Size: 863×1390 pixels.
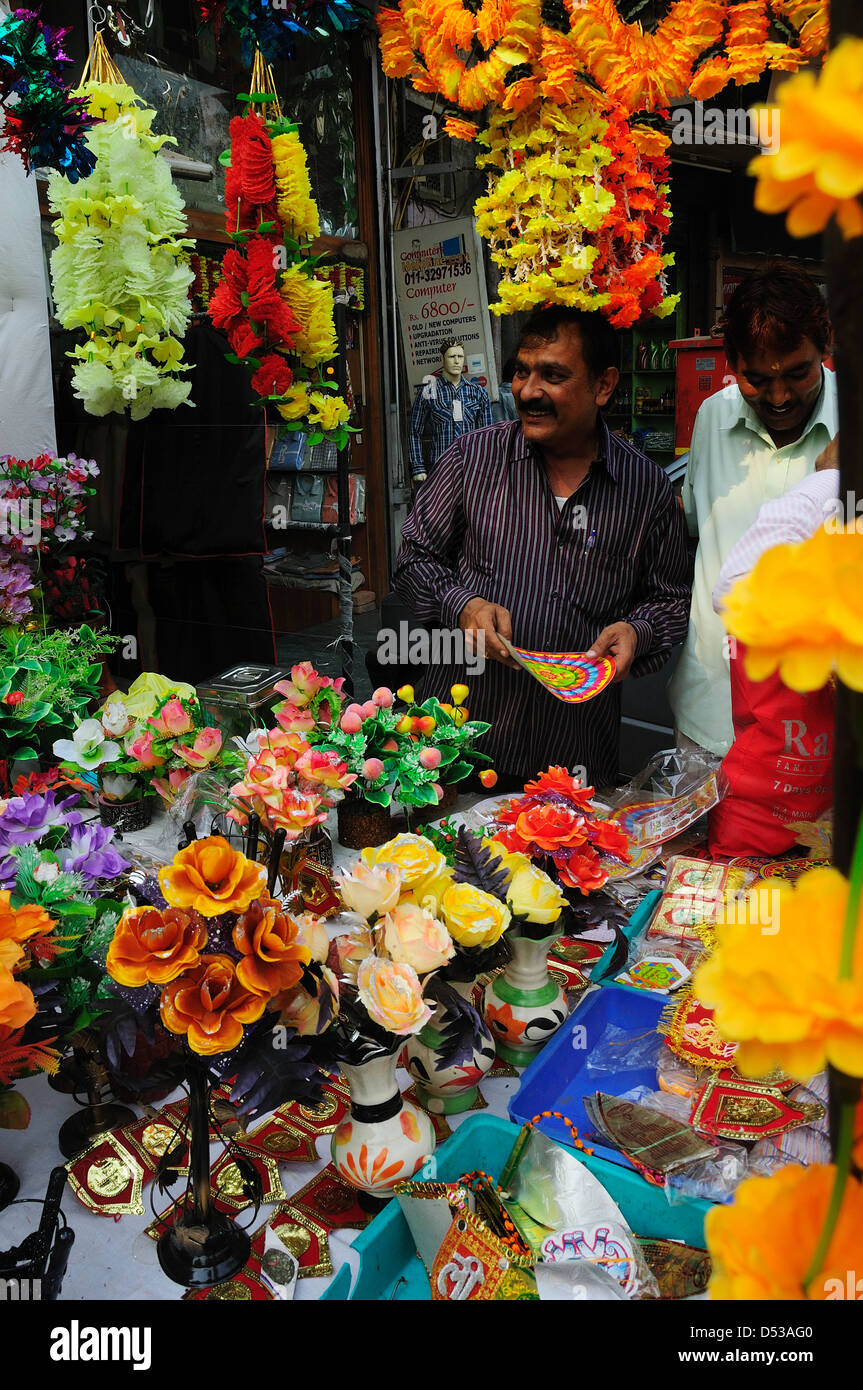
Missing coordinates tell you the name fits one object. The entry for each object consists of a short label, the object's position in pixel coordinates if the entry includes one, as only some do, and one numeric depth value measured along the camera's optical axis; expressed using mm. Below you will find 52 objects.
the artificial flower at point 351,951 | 1071
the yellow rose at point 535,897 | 1282
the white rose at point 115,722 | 2021
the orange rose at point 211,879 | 864
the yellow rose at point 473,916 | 1164
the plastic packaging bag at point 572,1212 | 898
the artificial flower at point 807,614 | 390
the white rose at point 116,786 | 2016
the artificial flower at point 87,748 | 1969
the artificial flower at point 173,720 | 1949
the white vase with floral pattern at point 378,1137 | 1041
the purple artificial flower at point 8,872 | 1226
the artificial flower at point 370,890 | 1081
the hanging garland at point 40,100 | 2105
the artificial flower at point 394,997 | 986
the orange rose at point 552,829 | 1399
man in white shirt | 1960
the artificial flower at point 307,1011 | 962
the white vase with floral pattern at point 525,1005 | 1308
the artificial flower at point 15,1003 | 921
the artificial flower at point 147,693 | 2137
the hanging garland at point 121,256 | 2307
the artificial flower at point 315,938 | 1041
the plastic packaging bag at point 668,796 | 1679
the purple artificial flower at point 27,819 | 1321
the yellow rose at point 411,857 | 1184
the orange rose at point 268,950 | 884
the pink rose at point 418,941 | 1054
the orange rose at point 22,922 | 992
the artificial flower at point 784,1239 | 449
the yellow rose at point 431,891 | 1185
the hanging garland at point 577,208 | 1959
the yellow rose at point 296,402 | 2643
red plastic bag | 1458
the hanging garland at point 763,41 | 1788
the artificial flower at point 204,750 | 1890
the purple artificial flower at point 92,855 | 1295
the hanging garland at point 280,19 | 2205
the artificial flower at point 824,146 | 367
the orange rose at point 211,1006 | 877
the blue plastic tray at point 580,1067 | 1166
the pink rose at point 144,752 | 1965
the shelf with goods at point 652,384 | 7738
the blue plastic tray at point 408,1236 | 944
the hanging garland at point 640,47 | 1811
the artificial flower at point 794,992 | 390
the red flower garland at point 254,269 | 2404
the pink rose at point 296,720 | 1817
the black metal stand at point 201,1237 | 990
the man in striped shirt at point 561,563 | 2303
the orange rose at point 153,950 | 868
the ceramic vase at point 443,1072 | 1183
